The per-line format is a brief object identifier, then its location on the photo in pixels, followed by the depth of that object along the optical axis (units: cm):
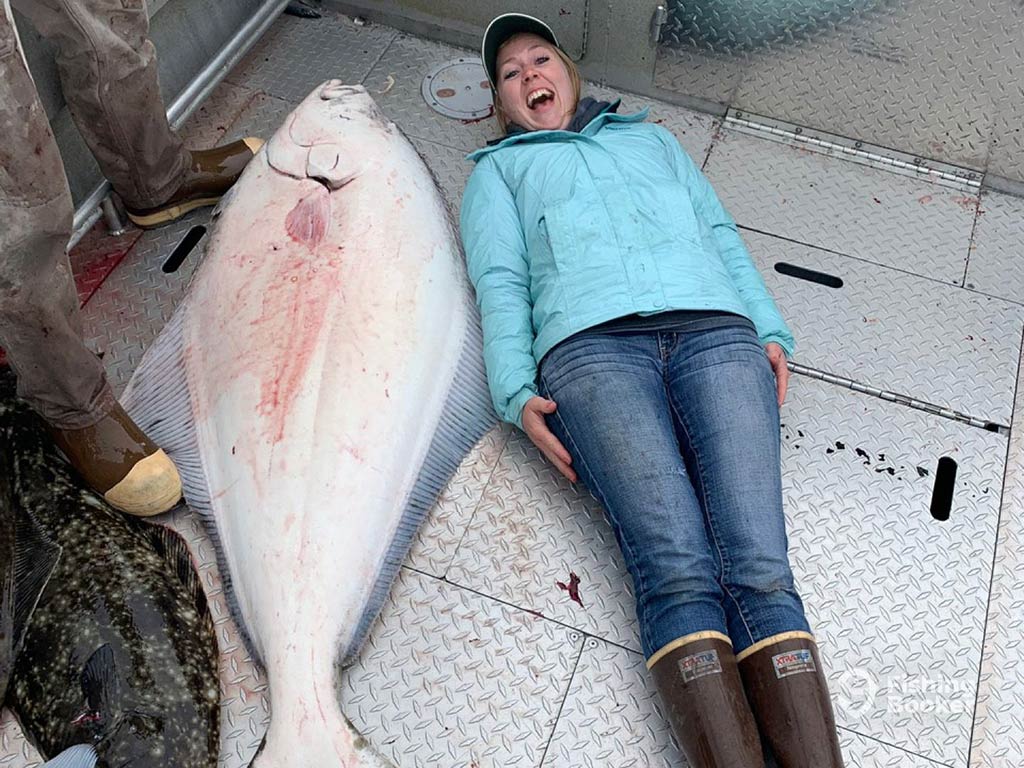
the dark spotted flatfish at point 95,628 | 149
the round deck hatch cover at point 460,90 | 281
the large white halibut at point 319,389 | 158
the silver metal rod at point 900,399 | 213
